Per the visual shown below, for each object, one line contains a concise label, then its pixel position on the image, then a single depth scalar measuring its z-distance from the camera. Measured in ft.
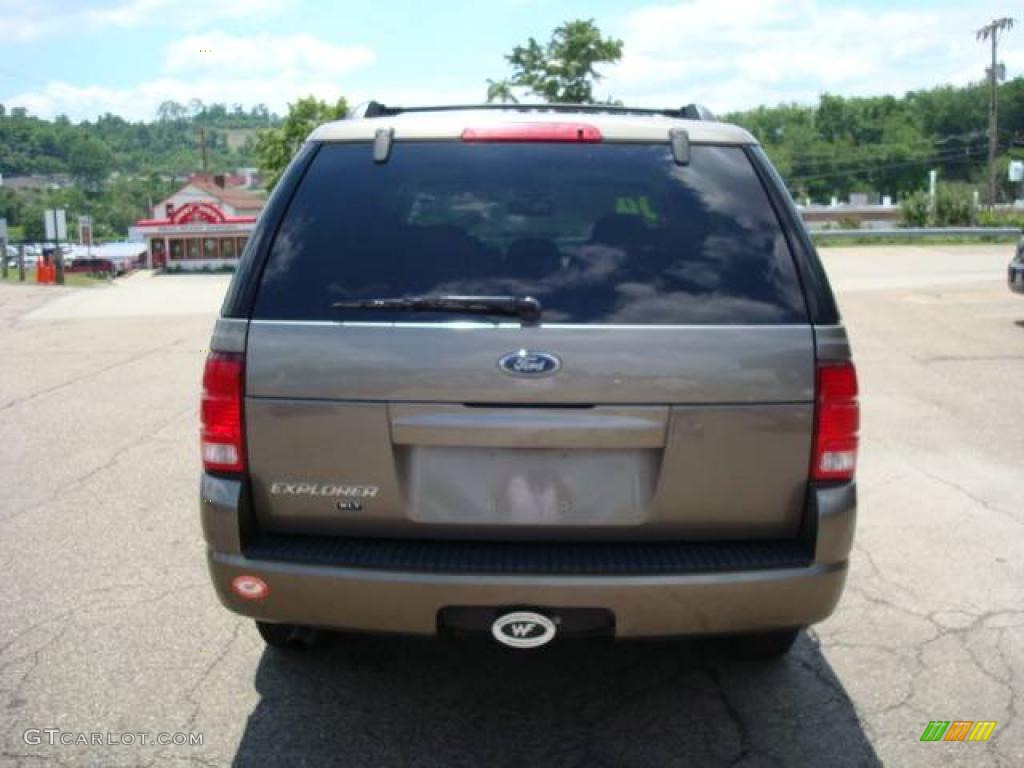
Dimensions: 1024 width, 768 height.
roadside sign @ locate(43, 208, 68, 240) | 123.75
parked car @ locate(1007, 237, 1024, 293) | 43.37
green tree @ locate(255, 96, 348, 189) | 234.99
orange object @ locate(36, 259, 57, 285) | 100.32
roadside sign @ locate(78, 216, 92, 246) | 184.75
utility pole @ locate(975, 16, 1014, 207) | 194.49
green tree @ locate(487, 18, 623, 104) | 112.16
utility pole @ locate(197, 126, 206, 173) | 368.27
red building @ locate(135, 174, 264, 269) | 179.11
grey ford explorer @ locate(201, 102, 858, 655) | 9.47
